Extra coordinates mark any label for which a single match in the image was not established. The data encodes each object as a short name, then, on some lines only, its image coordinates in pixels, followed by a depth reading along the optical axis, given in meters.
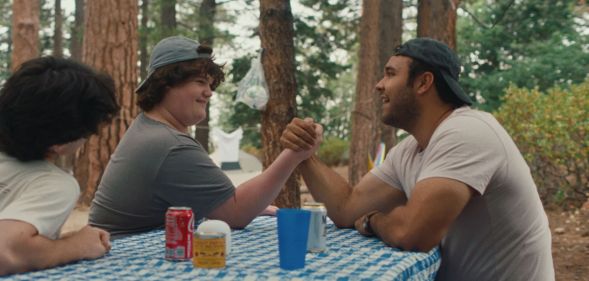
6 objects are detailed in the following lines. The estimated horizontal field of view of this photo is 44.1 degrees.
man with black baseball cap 2.51
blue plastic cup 1.94
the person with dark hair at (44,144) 1.95
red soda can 2.08
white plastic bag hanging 5.95
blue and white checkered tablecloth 1.93
